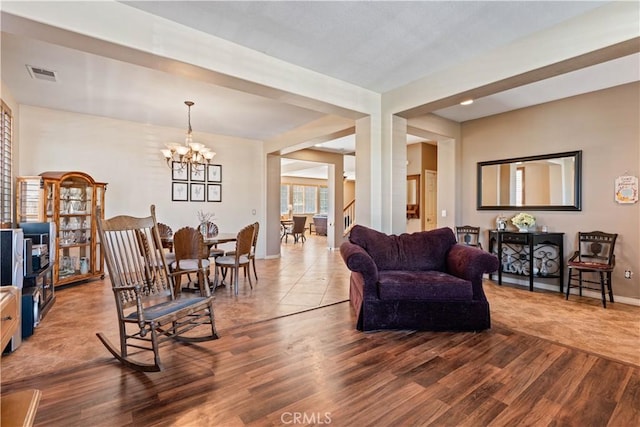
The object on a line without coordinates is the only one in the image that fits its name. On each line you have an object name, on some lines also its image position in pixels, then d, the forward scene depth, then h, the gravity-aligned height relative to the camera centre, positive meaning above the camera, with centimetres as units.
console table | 451 -60
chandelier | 462 +91
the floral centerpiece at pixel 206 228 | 468 -22
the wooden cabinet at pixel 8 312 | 125 -41
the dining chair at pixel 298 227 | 1092 -47
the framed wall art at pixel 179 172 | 613 +81
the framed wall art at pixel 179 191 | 616 +43
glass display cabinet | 430 +1
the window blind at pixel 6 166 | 382 +59
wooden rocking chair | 225 -64
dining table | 426 -37
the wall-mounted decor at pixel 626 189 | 387 +30
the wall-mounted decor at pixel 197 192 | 640 +43
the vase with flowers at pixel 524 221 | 471 -11
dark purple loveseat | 296 -79
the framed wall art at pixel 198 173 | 638 +80
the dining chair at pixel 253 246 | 471 -51
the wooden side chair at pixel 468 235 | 537 -37
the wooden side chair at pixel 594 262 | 384 -62
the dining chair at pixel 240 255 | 429 -58
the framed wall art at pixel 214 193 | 662 +43
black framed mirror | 443 +46
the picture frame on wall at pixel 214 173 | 659 +83
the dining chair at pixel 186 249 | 399 -45
